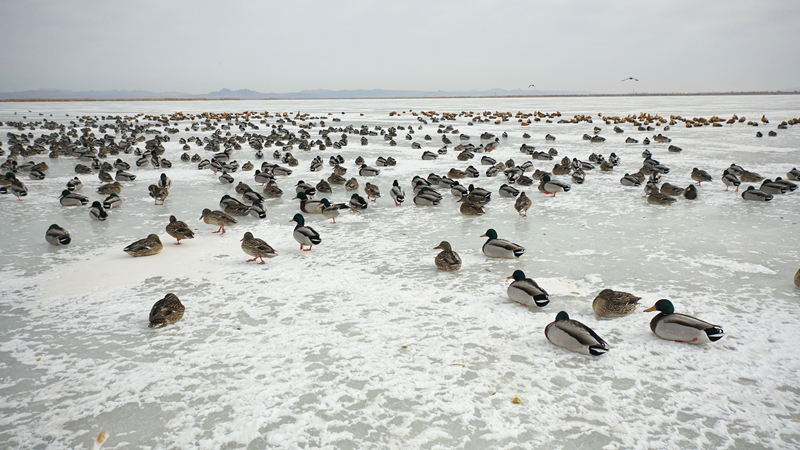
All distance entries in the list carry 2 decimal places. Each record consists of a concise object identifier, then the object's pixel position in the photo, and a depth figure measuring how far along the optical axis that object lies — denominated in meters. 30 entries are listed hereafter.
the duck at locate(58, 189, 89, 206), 10.16
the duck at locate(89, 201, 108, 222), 9.17
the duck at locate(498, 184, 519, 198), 11.23
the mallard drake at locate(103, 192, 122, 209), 10.14
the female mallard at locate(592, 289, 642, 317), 4.79
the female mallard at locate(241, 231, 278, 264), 6.63
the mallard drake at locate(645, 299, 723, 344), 4.18
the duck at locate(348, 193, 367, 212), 10.00
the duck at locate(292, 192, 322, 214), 9.91
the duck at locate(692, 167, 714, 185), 12.02
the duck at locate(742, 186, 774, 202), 9.79
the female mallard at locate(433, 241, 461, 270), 6.24
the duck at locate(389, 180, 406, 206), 10.72
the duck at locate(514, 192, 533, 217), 9.41
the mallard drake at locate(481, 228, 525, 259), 6.64
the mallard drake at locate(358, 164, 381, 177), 14.36
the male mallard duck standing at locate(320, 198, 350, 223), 9.23
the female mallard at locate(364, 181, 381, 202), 10.88
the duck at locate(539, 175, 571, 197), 11.38
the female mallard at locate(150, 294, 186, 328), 4.69
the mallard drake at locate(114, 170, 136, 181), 13.59
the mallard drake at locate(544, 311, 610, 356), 4.03
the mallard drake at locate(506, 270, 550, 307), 5.00
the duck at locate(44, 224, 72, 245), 7.38
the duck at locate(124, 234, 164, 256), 6.93
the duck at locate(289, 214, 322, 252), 7.20
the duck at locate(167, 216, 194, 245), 7.65
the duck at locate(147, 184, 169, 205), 10.69
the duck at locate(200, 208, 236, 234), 8.48
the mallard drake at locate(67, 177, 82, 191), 11.98
